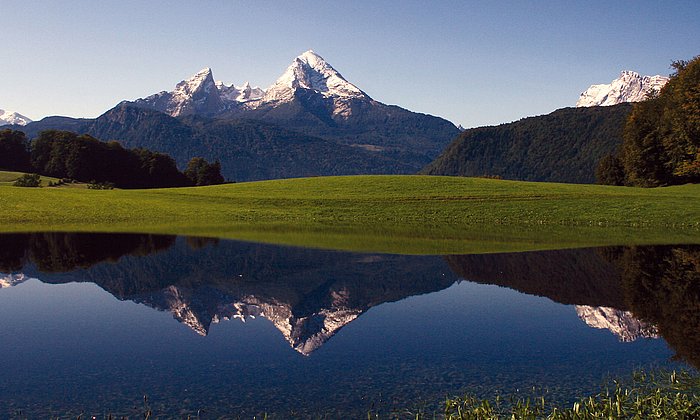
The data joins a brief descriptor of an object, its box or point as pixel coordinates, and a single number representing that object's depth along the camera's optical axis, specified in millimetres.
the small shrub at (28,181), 104000
